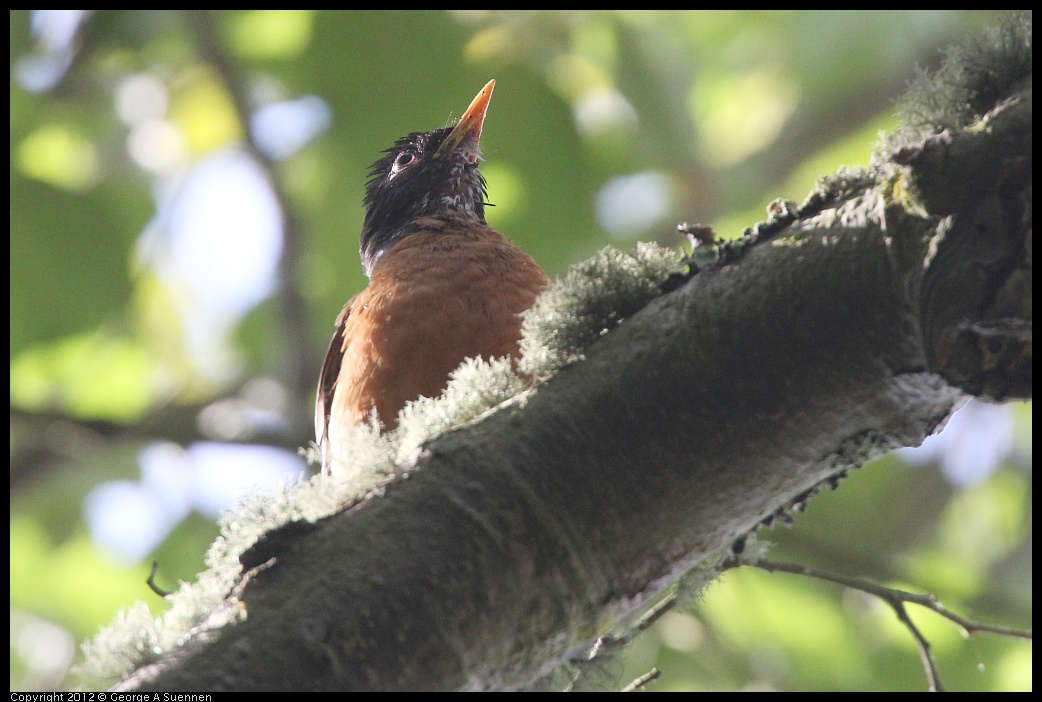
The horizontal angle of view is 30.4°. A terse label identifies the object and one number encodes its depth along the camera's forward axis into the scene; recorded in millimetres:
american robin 7992
